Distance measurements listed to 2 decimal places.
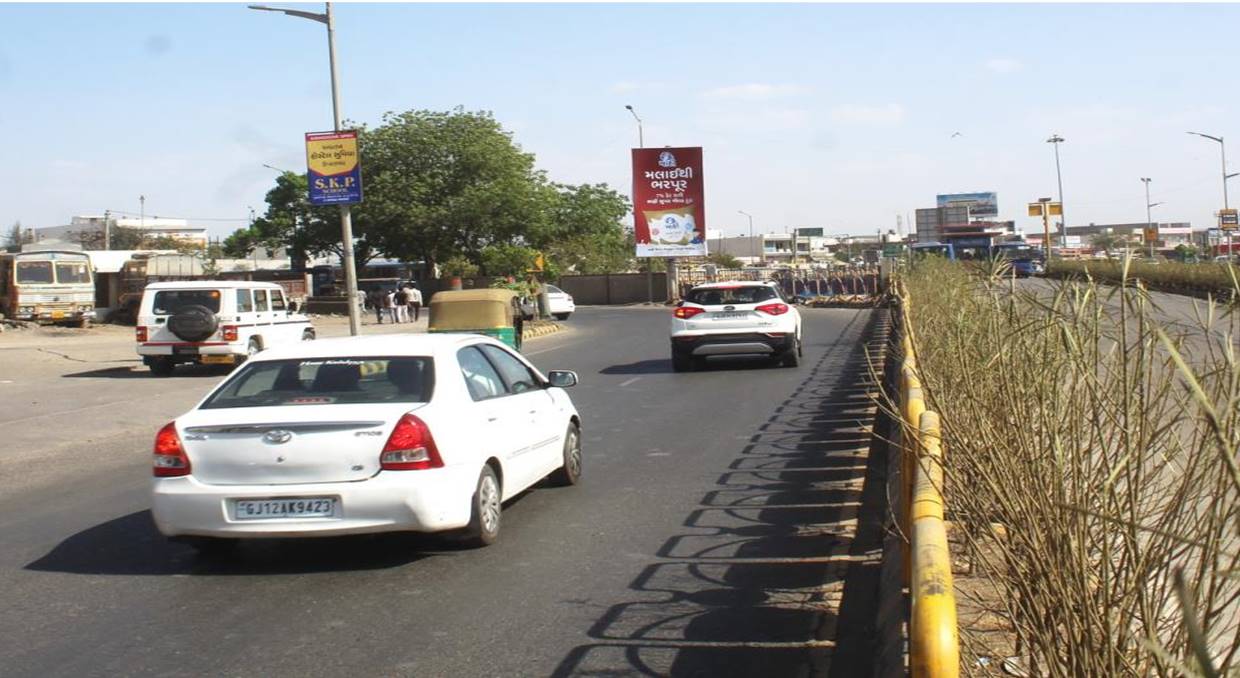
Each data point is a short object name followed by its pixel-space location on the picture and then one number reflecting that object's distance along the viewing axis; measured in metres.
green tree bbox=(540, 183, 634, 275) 74.75
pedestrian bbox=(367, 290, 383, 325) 48.84
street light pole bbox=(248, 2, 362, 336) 23.05
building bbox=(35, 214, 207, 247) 111.06
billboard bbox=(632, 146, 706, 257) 55.88
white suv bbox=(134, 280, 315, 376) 23.78
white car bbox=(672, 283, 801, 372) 21.06
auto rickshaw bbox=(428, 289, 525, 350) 25.41
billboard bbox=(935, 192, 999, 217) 102.65
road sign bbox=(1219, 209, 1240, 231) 72.50
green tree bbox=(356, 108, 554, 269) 66.38
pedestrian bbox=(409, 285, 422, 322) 53.07
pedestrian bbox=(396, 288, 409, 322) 49.19
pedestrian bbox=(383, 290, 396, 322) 48.99
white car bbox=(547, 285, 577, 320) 51.03
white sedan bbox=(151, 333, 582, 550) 7.21
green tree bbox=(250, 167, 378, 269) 73.00
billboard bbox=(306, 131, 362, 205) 22.67
